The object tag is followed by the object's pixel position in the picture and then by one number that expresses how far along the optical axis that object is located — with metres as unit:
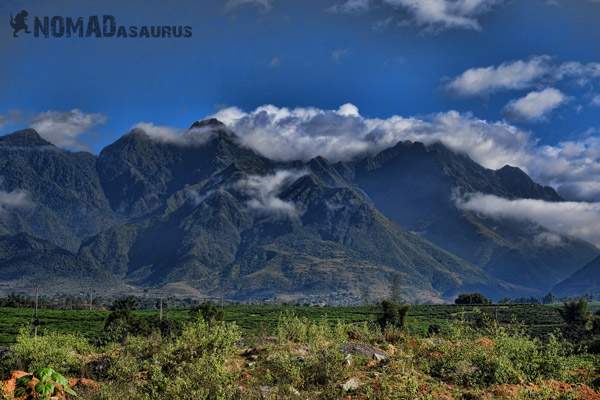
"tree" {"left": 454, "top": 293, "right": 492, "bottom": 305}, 195.50
